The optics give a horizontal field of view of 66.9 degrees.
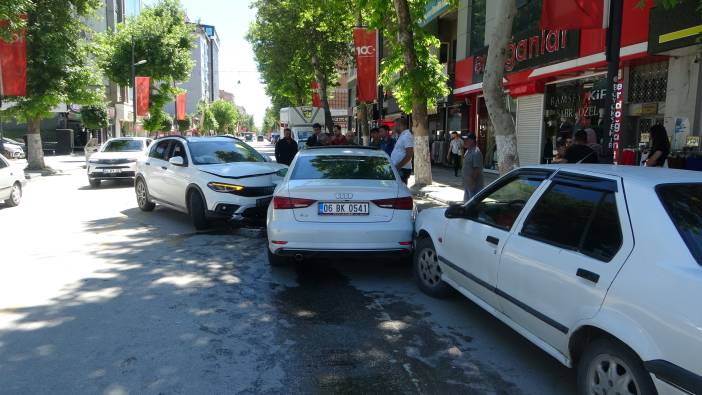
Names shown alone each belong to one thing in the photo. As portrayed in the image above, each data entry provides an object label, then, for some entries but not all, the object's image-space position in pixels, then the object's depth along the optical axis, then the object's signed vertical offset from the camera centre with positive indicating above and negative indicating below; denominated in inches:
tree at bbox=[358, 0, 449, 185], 537.6 +83.8
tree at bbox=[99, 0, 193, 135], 1374.3 +253.8
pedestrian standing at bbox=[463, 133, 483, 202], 332.8 -13.4
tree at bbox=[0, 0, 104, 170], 778.2 +120.1
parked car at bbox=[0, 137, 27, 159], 1261.1 -20.7
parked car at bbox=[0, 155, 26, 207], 442.3 -35.5
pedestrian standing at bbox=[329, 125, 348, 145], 514.9 +6.4
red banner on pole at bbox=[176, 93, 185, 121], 2065.7 +142.3
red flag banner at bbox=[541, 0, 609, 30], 343.9 +88.0
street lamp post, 1302.0 +176.8
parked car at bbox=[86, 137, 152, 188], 609.0 -25.8
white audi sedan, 219.8 -30.9
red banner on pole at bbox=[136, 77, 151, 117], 1289.4 +126.2
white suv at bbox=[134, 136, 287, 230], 326.3 -22.6
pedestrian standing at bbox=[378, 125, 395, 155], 497.5 +5.7
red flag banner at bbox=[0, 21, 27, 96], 714.8 +100.6
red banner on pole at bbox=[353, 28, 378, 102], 761.6 +132.5
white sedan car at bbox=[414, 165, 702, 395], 95.3 -27.2
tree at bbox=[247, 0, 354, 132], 1090.1 +235.6
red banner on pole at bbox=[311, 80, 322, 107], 1479.3 +135.5
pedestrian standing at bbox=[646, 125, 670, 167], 337.1 +0.9
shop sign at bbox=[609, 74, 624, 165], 452.1 +30.7
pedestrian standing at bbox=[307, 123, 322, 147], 529.3 +6.5
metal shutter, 650.2 +23.9
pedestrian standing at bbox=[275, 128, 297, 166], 508.1 -5.6
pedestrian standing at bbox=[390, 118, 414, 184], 425.7 -6.3
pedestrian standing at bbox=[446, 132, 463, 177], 740.0 -4.8
